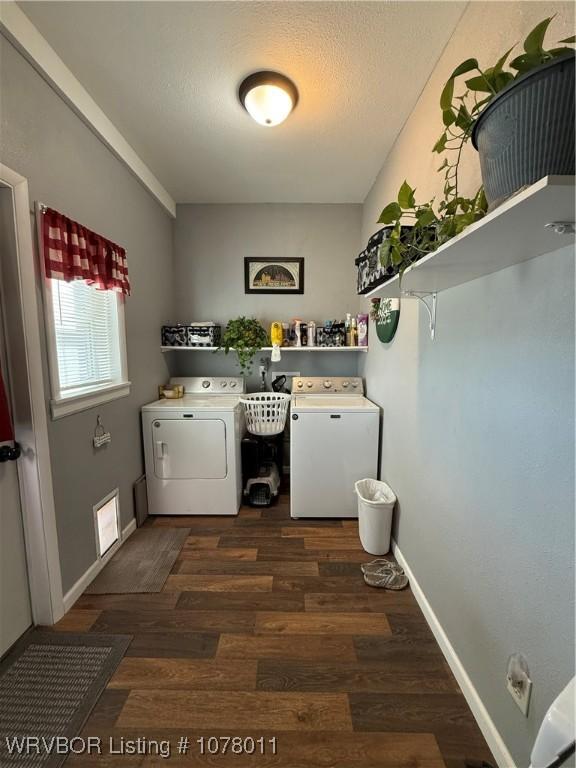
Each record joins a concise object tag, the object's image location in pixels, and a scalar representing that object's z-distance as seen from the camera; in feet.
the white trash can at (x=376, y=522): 6.52
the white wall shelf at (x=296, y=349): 9.37
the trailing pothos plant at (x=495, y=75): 2.04
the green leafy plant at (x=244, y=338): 9.34
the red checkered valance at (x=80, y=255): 4.82
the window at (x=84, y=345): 5.14
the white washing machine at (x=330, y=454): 7.64
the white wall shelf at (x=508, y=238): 1.86
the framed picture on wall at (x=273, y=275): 10.12
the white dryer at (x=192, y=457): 7.91
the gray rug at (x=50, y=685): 3.61
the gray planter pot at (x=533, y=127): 1.89
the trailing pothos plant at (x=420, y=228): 3.03
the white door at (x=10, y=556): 4.44
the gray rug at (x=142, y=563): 5.83
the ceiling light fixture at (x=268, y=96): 5.18
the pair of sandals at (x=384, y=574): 5.84
